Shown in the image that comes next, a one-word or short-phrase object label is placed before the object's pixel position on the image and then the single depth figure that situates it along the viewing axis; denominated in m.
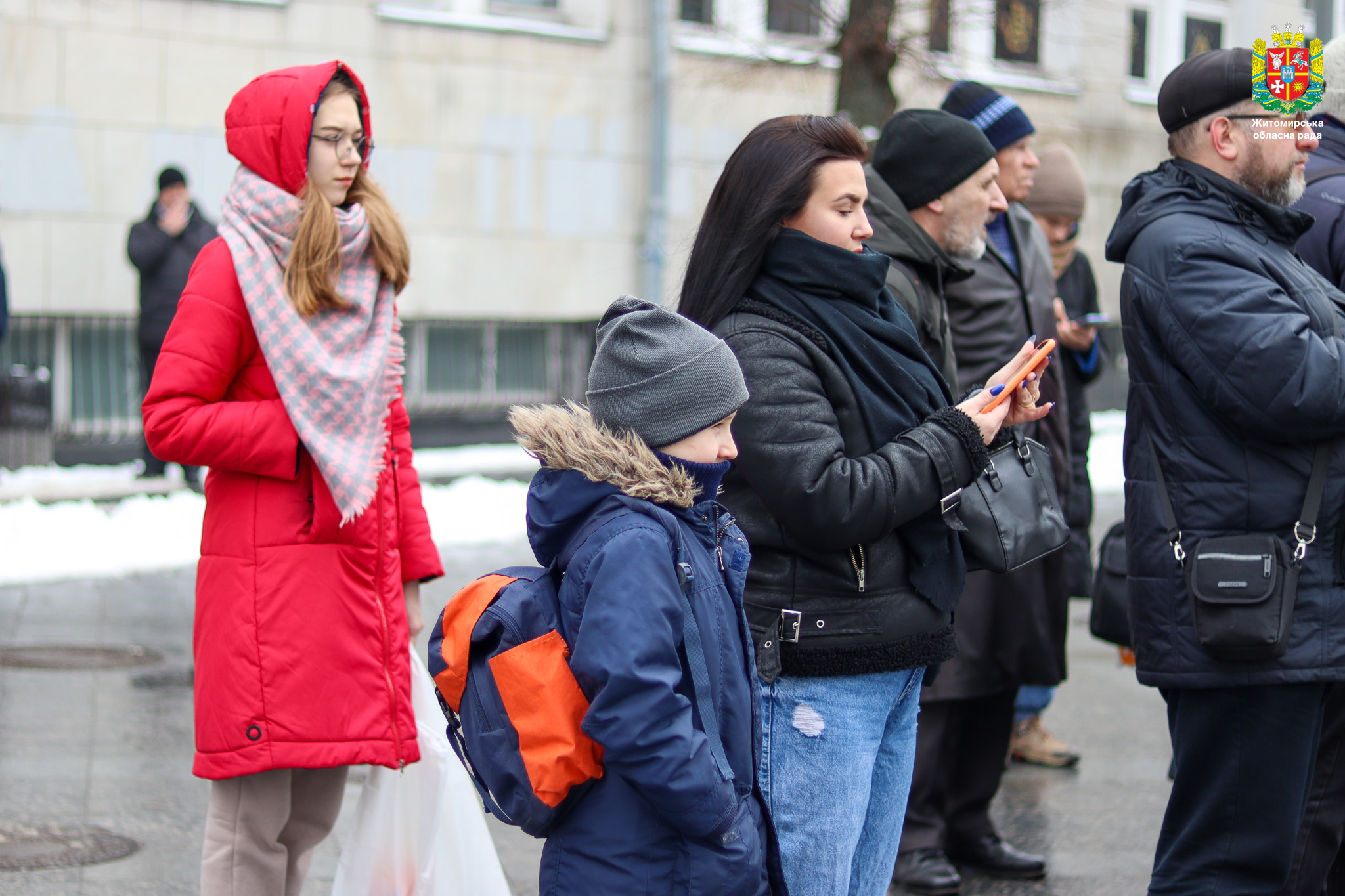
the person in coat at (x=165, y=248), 11.66
